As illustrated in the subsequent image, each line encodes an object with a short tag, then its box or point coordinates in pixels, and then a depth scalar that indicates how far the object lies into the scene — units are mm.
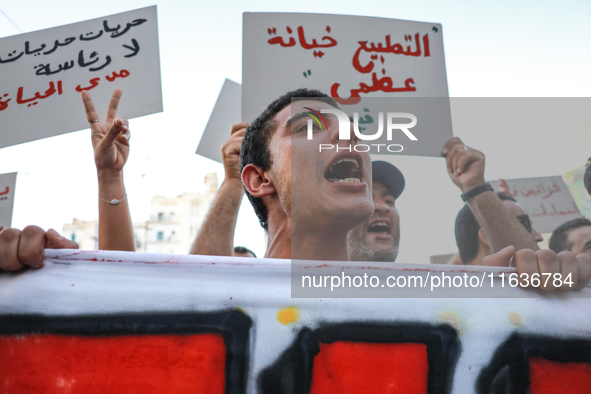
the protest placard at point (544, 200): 2979
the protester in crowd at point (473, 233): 2820
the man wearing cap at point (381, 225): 2822
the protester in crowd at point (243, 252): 4145
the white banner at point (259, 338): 1045
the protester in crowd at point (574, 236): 2871
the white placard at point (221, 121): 2812
